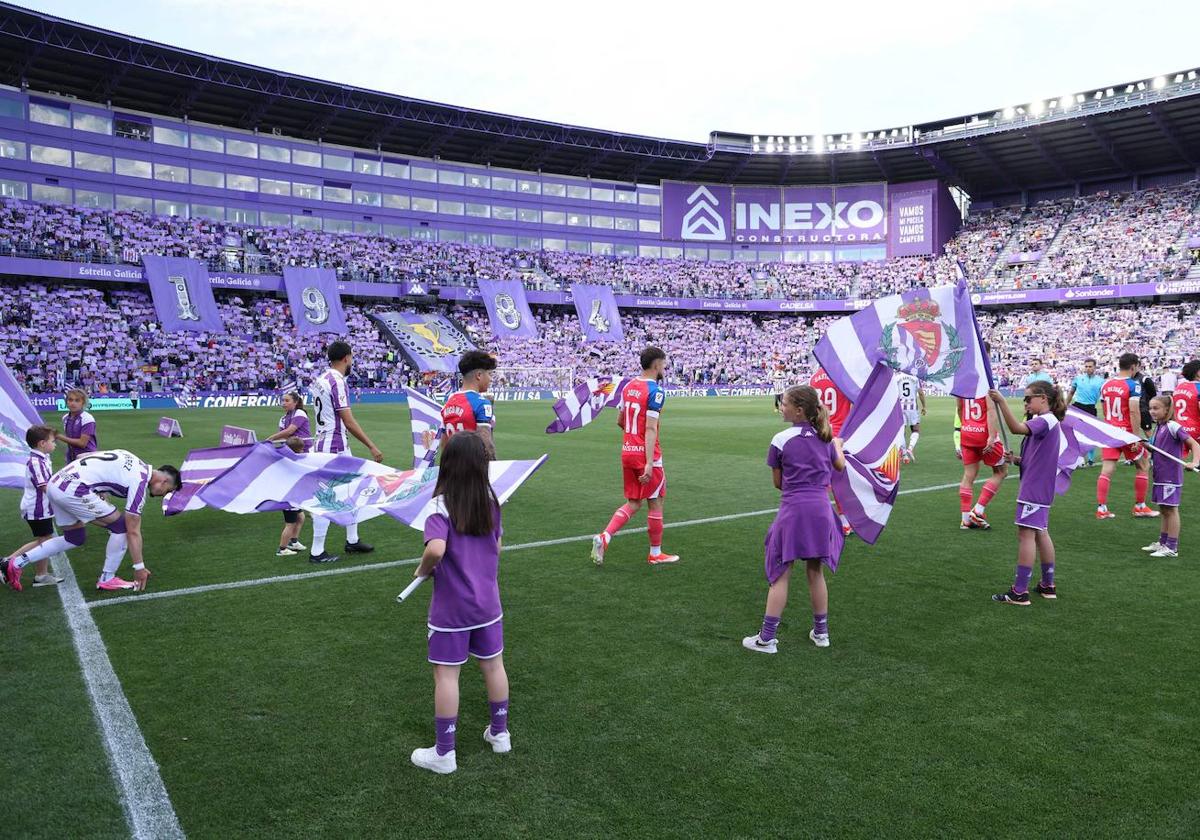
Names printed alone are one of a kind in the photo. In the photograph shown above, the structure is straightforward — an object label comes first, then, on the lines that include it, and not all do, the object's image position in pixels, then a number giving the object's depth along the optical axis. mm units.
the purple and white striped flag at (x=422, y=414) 10969
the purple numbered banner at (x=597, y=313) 57938
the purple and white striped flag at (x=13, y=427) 7895
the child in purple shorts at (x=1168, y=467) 8219
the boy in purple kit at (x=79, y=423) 10273
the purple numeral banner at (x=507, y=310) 54875
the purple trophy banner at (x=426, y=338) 50625
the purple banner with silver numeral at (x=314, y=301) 49344
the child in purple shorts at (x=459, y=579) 3961
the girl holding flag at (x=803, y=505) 5578
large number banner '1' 44344
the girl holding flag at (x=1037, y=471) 6652
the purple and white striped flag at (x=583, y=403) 11570
